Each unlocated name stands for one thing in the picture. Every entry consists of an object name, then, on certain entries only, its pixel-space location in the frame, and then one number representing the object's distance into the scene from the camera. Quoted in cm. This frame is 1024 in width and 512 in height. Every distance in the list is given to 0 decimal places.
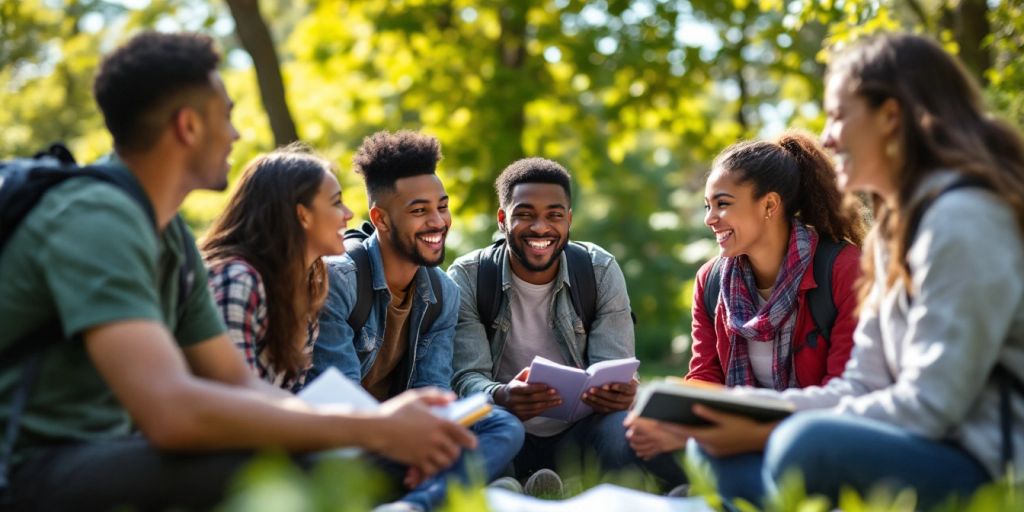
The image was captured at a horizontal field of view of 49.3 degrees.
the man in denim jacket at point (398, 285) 528
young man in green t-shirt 279
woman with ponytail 503
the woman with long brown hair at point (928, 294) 302
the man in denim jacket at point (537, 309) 577
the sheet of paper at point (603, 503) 330
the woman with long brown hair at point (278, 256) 421
